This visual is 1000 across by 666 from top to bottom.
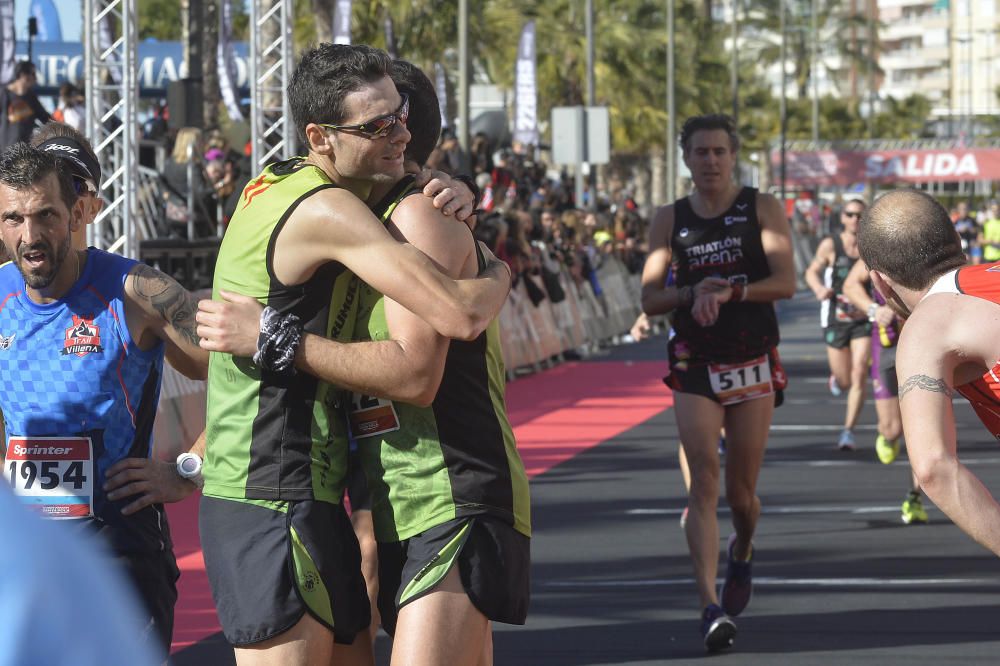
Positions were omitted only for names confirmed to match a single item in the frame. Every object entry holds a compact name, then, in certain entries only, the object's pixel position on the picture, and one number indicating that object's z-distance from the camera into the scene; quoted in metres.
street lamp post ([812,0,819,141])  82.62
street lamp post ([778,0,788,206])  61.59
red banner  73.75
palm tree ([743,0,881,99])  85.19
